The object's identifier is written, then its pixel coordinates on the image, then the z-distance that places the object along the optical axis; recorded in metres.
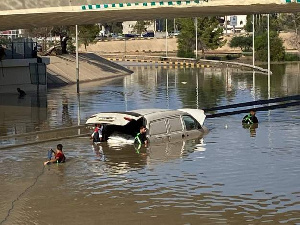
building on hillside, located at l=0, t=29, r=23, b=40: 114.51
